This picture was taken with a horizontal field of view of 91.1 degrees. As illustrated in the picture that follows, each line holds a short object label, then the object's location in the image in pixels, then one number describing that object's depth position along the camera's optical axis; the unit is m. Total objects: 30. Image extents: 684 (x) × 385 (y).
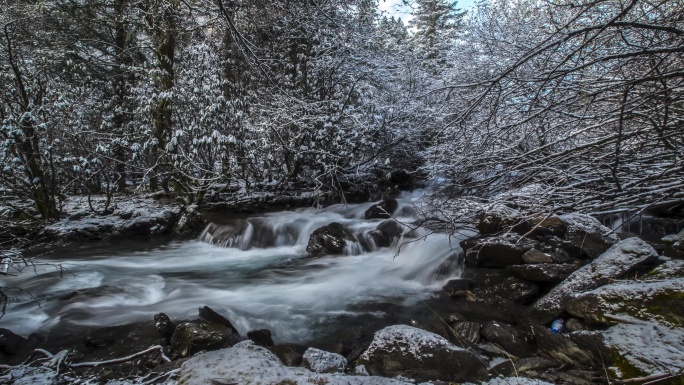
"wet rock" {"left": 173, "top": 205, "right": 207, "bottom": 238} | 9.33
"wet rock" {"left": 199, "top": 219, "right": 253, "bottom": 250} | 8.54
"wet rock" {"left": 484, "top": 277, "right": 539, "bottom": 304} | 4.22
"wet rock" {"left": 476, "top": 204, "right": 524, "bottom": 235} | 5.22
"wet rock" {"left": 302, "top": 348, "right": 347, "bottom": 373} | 2.93
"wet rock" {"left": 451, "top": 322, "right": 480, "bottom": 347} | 3.50
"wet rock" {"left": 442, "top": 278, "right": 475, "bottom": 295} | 4.77
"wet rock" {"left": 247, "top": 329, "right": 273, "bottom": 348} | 3.86
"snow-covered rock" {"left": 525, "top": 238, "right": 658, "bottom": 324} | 3.57
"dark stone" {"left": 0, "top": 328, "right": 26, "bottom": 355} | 3.54
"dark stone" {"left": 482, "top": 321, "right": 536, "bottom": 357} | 3.30
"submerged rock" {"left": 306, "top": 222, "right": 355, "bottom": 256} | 7.40
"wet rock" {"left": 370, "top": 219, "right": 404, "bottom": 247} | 7.38
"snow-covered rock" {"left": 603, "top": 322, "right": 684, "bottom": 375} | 1.99
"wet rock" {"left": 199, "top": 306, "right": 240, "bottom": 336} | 4.02
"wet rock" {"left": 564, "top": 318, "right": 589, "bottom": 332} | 3.26
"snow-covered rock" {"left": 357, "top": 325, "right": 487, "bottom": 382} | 2.68
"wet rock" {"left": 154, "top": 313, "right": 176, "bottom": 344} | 3.83
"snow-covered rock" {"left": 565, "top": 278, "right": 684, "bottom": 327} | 2.53
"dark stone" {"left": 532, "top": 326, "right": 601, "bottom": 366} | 2.77
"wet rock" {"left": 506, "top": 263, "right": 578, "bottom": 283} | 4.19
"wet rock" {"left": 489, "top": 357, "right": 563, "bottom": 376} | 2.81
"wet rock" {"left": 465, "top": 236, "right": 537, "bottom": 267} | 4.72
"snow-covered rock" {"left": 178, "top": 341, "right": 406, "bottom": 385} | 1.89
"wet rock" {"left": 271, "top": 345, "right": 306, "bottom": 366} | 3.23
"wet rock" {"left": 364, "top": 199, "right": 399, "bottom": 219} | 8.88
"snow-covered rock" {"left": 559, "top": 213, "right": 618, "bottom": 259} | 4.53
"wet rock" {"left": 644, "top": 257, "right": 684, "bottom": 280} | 3.18
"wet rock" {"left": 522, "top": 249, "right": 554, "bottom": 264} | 4.46
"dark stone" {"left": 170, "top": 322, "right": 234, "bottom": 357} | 3.28
